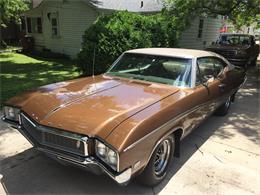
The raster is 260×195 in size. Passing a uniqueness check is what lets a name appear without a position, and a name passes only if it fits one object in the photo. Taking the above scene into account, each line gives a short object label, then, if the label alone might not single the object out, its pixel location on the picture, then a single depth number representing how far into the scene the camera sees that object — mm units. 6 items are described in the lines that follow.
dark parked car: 8360
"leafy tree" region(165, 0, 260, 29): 8130
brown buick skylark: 2035
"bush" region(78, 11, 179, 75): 6940
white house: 10659
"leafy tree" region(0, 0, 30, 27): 10397
